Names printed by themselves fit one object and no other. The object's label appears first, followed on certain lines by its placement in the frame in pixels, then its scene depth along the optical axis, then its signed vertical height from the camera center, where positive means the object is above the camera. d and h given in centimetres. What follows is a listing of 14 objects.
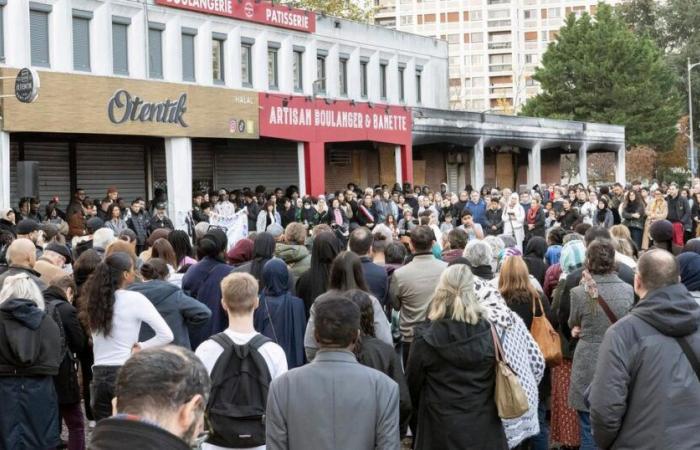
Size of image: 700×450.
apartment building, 12538 +1506
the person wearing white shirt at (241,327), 662 -85
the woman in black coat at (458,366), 674 -110
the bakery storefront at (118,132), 2520 +114
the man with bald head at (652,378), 577 -101
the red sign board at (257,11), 3073 +468
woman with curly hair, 775 -92
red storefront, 3334 +153
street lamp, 6792 +281
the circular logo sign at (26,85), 2323 +193
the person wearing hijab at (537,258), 1120 -82
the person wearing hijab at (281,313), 836 -97
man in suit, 536 -102
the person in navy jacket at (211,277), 944 -81
